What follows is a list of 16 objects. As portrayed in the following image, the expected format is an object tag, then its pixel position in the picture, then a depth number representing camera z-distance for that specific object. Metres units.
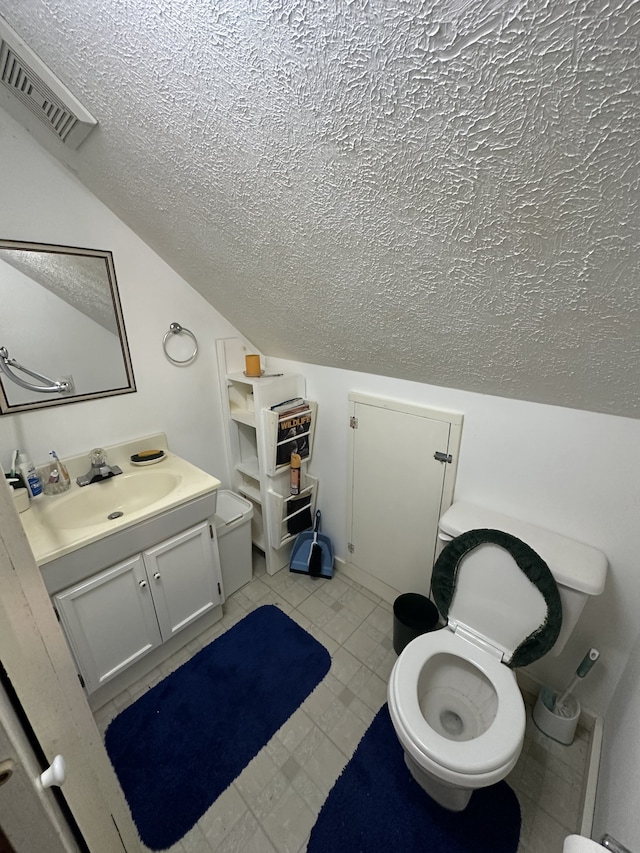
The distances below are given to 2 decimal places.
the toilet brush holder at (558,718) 1.24
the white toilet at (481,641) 0.94
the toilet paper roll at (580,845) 0.61
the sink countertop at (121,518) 1.06
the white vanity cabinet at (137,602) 1.20
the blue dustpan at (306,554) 2.01
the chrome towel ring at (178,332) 1.66
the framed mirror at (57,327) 1.24
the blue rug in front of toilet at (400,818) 1.02
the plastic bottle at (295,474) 1.83
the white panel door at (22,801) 0.38
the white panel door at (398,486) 1.48
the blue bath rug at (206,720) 1.12
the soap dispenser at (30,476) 1.29
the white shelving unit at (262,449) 1.74
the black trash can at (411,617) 1.49
